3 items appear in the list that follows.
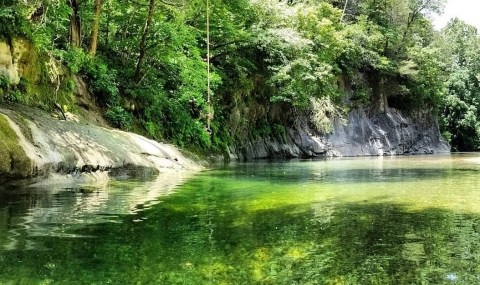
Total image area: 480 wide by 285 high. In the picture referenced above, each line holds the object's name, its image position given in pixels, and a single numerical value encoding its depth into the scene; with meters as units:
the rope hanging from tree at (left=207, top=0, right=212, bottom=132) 18.75
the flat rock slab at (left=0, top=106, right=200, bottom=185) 8.15
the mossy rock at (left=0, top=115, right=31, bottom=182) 7.80
